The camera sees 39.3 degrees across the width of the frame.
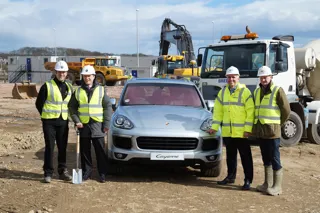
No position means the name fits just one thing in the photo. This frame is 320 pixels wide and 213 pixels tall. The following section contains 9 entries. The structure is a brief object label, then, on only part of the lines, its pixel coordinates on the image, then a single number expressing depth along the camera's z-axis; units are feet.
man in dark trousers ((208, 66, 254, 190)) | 21.81
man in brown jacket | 20.86
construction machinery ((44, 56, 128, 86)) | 116.36
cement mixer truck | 34.88
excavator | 83.87
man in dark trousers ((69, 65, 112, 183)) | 22.29
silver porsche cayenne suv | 21.85
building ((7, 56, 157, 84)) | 197.69
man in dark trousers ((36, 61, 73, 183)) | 22.21
